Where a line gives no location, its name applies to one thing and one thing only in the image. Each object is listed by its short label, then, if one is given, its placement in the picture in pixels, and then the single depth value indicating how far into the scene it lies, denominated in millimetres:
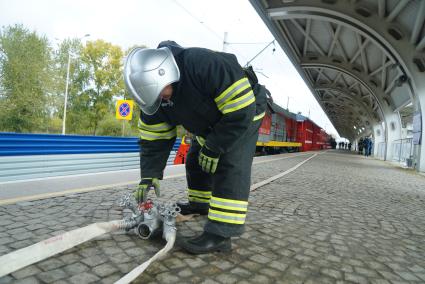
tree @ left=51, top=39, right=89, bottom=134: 35938
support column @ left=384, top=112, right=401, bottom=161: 24722
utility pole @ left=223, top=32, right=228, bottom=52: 20200
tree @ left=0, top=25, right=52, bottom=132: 28422
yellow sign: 13258
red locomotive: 16797
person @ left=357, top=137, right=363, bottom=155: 44388
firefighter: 2309
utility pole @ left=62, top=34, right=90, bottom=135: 30930
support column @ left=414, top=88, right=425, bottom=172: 14441
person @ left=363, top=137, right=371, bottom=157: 36750
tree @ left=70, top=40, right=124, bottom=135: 37031
